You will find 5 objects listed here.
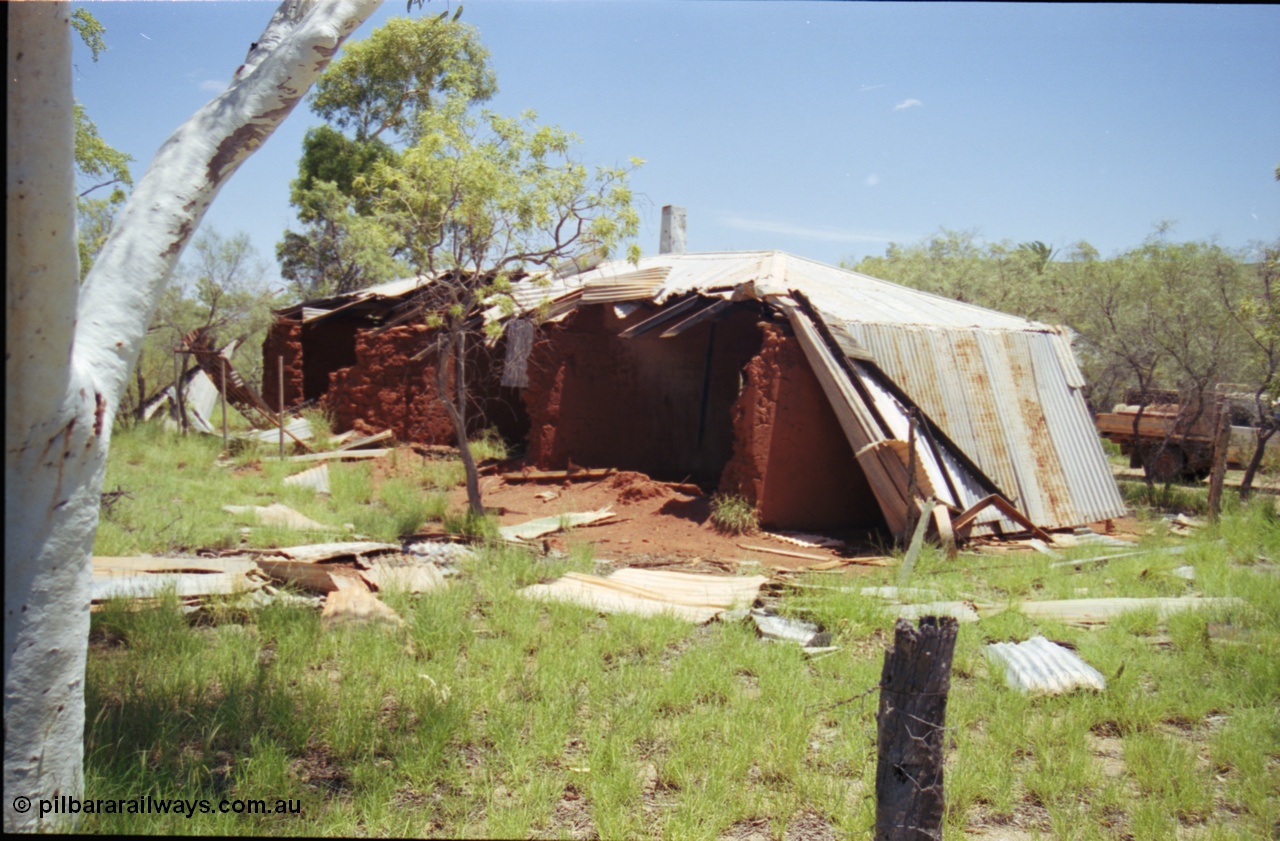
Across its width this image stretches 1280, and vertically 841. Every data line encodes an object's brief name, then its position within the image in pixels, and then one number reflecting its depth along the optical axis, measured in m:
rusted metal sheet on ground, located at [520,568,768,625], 6.90
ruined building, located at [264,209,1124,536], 10.60
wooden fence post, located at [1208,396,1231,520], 10.66
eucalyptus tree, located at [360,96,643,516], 9.83
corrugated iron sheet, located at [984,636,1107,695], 5.52
